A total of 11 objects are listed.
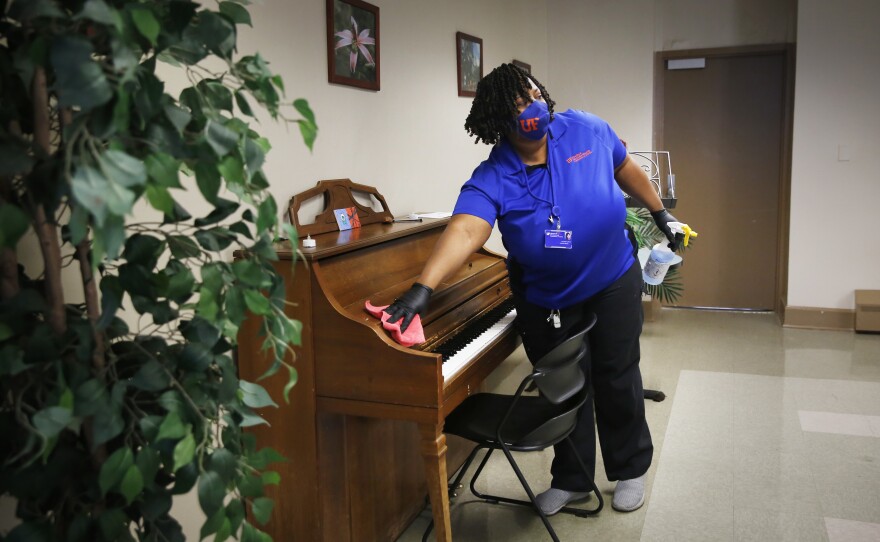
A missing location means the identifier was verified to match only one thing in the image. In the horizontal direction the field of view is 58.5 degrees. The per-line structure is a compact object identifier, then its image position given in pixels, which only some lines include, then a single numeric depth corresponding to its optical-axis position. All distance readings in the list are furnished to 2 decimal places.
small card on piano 2.82
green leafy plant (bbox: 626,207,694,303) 4.28
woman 2.46
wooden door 5.61
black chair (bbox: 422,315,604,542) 2.26
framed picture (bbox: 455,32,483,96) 4.08
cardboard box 5.04
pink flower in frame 2.94
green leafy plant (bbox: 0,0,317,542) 0.96
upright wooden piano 2.15
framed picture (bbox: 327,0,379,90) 2.86
